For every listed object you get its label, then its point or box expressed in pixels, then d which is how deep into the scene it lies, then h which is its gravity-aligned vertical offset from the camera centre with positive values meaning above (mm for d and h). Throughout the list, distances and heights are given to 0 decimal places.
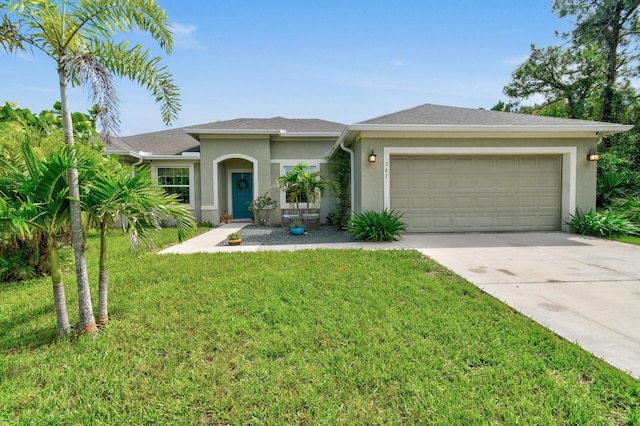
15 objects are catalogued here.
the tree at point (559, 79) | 16797 +7414
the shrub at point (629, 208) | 8430 -455
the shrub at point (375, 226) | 7605 -804
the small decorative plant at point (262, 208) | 11562 -396
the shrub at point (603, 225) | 7836 -885
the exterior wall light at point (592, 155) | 8328 +1138
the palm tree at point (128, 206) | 2754 -54
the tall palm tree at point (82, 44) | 2668 +1599
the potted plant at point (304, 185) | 9398 +427
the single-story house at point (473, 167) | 8109 +859
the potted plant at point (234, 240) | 7480 -1086
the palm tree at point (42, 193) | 2541 +79
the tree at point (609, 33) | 13852 +8313
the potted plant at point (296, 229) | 9188 -1008
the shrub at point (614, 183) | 9625 +362
